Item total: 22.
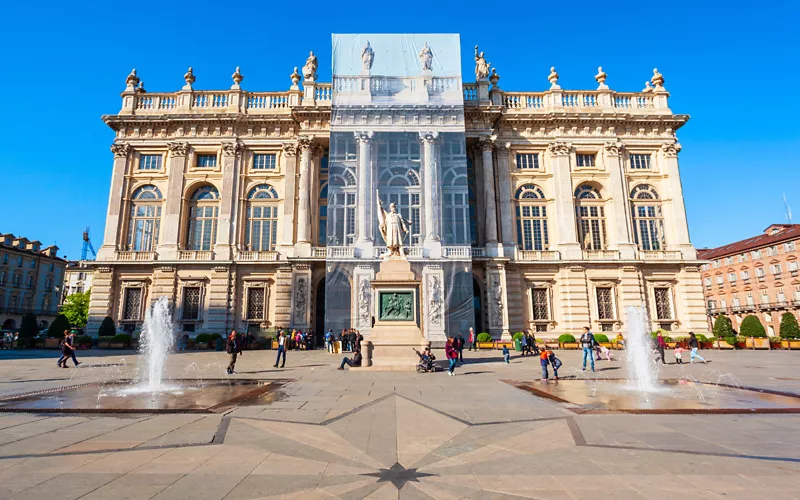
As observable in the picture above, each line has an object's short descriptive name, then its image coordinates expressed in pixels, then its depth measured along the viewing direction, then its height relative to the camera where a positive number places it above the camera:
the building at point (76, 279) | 78.12 +8.90
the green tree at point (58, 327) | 28.62 +0.08
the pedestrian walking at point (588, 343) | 15.76 -0.79
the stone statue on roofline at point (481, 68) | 33.41 +19.97
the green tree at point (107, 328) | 28.42 -0.03
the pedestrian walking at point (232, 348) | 14.56 -0.76
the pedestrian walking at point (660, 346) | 17.83 -1.05
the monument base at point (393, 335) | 15.57 -0.42
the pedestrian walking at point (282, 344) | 16.67 -0.74
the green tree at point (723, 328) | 29.28 -0.54
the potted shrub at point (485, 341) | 27.02 -1.14
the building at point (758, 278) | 47.38 +5.17
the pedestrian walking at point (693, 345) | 18.76 -1.08
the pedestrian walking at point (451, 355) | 13.74 -1.01
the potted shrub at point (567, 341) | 27.94 -1.25
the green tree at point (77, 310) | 60.02 +2.52
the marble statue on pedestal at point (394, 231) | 17.98 +3.93
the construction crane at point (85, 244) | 118.01 +23.37
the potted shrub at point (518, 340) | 26.07 -1.06
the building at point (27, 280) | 56.72 +6.92
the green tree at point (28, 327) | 29.25 +0.07
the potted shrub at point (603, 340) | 27.52 -1.19
